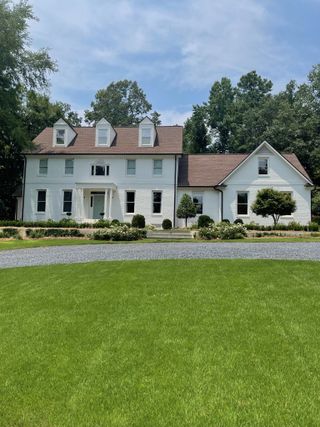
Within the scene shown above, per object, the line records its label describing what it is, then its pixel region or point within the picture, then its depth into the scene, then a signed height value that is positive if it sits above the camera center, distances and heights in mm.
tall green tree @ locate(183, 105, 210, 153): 49375 +11316
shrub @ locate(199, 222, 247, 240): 20047 -155
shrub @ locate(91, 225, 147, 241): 20172 -346
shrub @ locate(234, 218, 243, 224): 27527 +616
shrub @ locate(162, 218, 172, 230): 28997 +285
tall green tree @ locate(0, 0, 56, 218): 29562 +12410
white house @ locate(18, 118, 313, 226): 29641 +3819
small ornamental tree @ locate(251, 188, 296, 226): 24891 +1626
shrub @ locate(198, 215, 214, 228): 27333 +516
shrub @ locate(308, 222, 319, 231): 24984 +190
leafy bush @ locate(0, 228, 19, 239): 21734 -398
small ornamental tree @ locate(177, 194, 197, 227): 28609 +1428
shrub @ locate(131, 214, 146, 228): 27386 +415
